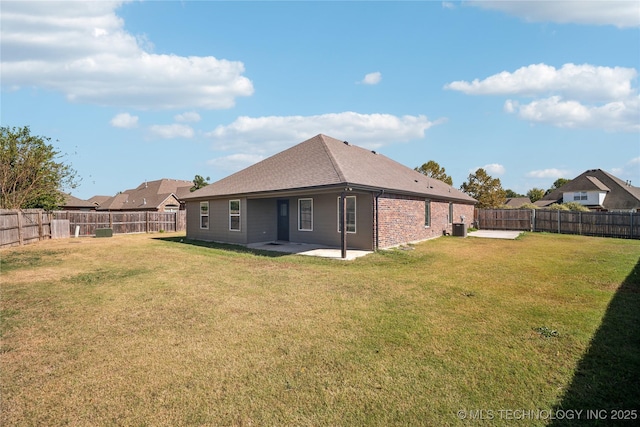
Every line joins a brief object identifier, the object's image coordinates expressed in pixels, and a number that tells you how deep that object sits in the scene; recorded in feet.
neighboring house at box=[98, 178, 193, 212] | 126.62
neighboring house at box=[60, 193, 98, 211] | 123.88
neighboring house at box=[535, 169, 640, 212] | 121.19
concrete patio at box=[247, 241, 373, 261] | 39.27
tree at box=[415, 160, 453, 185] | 127.24
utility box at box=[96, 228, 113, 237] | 71.49
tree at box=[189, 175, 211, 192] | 144.87
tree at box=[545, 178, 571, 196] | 251.00
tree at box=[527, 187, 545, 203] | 220.02
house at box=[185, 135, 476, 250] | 42.70
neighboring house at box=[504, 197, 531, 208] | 175.28
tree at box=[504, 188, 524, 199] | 259.23
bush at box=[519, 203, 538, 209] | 82.67
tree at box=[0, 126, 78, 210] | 67.82
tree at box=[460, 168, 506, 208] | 120.47
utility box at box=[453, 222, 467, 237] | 64.64
